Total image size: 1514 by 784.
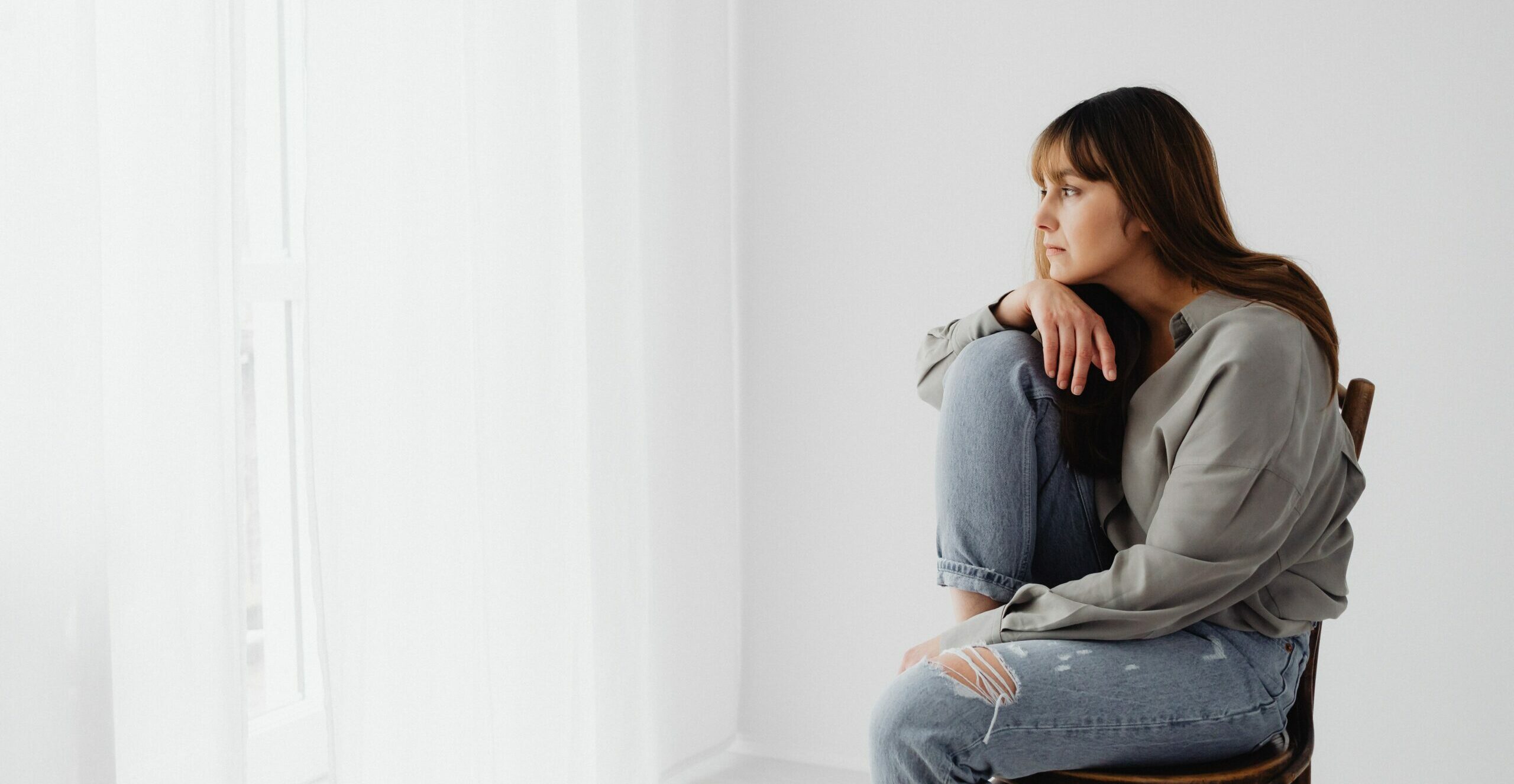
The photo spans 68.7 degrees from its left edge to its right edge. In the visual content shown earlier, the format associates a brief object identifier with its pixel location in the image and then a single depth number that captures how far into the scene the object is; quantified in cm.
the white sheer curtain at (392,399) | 101
